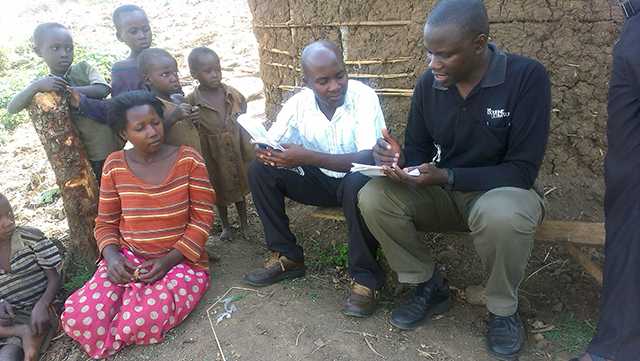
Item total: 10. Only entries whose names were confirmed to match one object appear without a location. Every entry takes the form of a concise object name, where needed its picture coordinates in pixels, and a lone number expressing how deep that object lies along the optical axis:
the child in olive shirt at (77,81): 3.31
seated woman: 2.75
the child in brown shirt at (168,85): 3.28
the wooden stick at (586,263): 2.58
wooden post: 3.19
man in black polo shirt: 2.27
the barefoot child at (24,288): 2.96
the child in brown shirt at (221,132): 3.43
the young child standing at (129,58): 3.30
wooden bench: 2.53
